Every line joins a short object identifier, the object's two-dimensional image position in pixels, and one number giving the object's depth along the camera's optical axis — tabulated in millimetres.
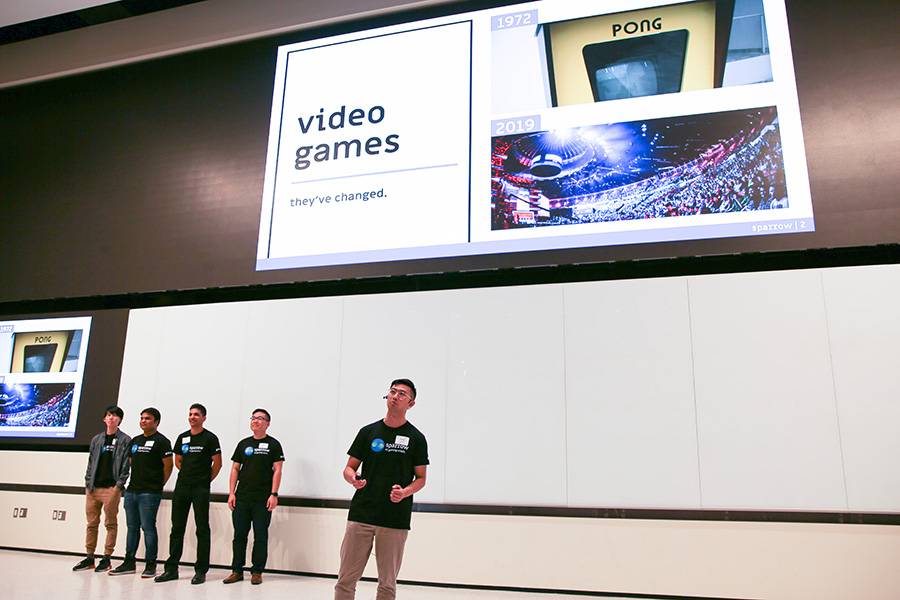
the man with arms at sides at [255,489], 4629
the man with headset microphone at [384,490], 2814
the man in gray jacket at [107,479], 5008
